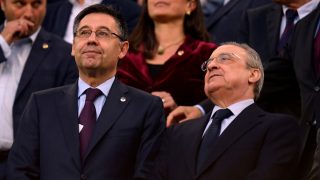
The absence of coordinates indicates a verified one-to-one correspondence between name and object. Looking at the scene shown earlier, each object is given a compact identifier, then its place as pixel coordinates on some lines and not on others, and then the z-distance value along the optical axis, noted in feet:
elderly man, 30.01
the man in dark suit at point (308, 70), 34.55
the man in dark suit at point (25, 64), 38.60
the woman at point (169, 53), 38.58
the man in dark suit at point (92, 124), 31.14
